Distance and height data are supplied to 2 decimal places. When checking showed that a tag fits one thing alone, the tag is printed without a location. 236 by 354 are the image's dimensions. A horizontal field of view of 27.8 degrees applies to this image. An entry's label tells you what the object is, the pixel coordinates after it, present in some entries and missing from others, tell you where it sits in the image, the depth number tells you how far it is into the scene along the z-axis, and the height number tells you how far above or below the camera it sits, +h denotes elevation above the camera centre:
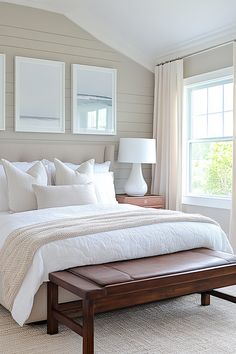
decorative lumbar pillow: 4.41 -0.33
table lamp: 5.71 +0.06
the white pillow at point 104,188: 5.02 -0.29
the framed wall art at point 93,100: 5.70 +0.76
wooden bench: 2.70 -0.73
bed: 3.13 -0.59
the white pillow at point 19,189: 4.47 -0.27
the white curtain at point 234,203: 4.98 -0.42
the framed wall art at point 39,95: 5.34 +0.75
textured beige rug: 2.93 -1.14
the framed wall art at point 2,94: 5.23 +0.73
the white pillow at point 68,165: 5.08 -0.06
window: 5.36 +0.31
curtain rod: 5.24 +1.30
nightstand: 5.61 -0.46
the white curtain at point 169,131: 5.82 +0.39
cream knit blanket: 3.21 -0.51
